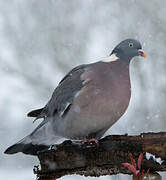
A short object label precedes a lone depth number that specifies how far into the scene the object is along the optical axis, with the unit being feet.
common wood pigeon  16.55
